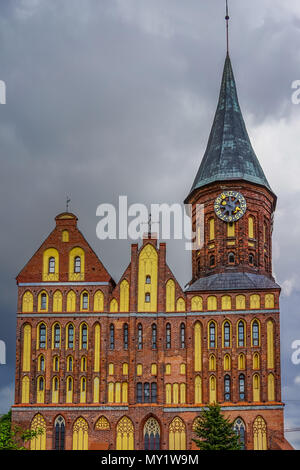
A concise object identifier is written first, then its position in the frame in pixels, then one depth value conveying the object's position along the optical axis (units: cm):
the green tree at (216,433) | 5753
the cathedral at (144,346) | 6419
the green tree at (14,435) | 5600
